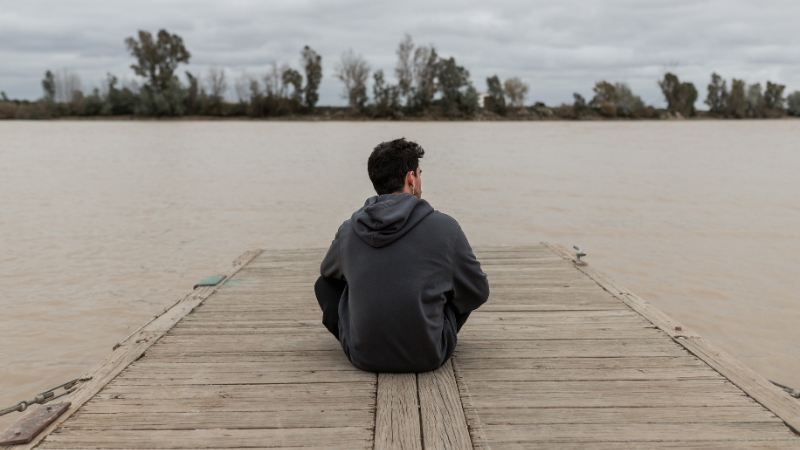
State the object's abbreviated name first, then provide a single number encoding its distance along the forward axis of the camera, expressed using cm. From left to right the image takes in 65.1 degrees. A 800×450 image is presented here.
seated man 295
